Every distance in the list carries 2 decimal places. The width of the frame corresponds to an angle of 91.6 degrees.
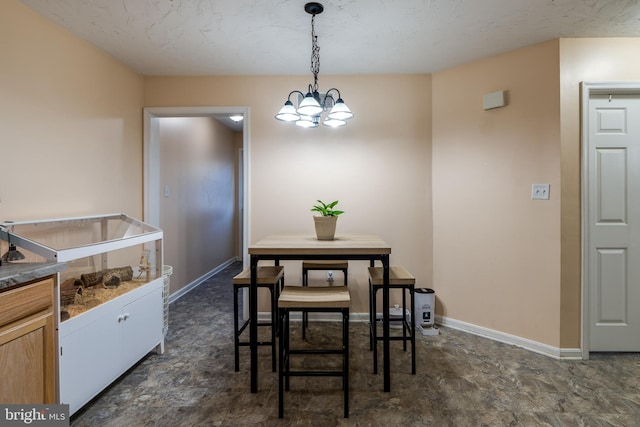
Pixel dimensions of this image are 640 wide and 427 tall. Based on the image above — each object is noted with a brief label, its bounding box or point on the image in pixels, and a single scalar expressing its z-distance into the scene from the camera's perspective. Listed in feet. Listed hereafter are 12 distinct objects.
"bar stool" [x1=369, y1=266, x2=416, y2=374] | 7.14
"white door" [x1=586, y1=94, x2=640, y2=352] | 8.00
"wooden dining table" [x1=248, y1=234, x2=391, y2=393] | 6.51
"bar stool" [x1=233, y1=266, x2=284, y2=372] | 7.29
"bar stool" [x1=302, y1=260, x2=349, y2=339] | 9.42
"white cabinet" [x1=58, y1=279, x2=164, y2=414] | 5.45
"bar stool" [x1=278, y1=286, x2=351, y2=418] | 5.85
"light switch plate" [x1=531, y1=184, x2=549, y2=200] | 8.18
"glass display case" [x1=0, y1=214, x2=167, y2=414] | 5.37
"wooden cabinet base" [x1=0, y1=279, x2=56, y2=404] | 4.20
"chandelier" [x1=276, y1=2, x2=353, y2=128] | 6.45
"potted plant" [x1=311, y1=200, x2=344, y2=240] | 7.57
